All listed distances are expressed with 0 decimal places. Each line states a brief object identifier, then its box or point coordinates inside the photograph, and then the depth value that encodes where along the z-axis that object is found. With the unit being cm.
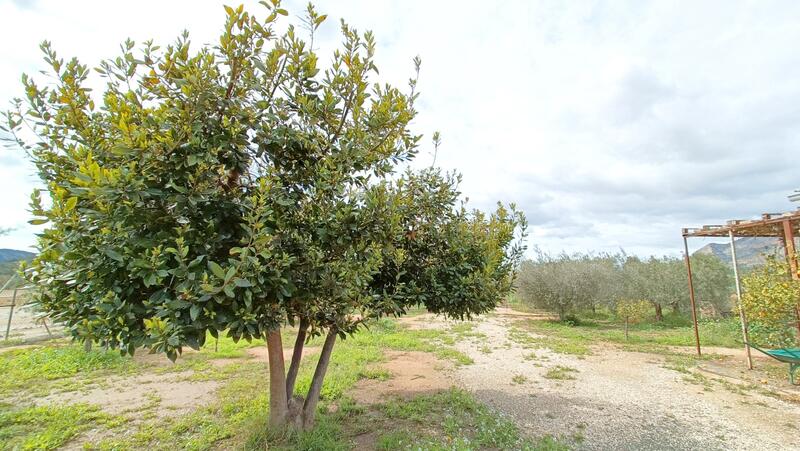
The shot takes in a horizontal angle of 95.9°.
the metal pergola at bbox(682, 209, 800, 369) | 736
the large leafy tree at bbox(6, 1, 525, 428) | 220
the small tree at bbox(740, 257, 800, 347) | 701
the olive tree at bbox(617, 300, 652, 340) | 1339
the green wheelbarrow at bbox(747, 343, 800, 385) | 659
